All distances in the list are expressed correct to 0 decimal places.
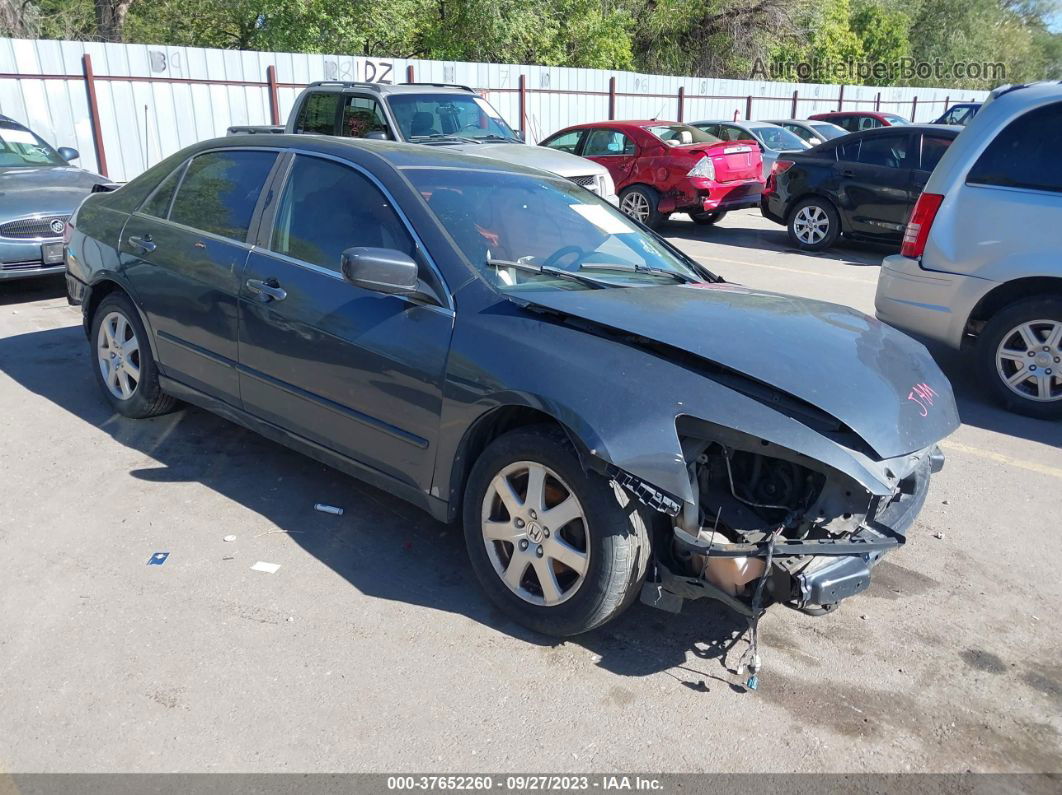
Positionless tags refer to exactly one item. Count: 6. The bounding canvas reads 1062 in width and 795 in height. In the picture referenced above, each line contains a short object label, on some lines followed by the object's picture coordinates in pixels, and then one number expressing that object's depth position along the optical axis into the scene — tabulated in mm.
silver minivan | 5574
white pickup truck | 9719
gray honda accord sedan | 2928
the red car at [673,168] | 12672
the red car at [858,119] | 20547
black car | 10977
